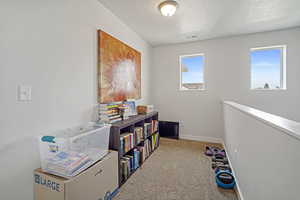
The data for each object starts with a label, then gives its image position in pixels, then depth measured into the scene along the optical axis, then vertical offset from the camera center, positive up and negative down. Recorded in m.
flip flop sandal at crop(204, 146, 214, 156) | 2.53 -1.02
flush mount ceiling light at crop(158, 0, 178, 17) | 1.83 +1.25
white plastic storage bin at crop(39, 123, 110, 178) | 1.08 -0.49
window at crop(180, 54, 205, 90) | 3.36 +0.65
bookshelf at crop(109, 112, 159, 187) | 1.68 -0.66
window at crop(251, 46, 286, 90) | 2.79 +0.63
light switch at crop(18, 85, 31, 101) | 1.09 +0.03
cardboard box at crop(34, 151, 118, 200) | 1.02 -0.72
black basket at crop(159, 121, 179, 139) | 3.46 -0.82
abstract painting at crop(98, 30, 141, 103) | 1.89 +0.44
